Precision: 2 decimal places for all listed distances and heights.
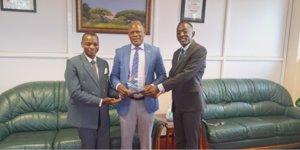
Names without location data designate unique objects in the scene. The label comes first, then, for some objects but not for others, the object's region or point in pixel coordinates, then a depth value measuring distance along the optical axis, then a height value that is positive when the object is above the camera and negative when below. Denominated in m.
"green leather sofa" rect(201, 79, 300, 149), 2.58 -1.04
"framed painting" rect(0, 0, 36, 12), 2.62 +0.42
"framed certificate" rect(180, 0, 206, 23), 3.20 +0.50
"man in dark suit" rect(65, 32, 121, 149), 1.70 -0.46
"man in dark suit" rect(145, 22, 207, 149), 1.87 -0.40
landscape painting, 2.85 +0.37
